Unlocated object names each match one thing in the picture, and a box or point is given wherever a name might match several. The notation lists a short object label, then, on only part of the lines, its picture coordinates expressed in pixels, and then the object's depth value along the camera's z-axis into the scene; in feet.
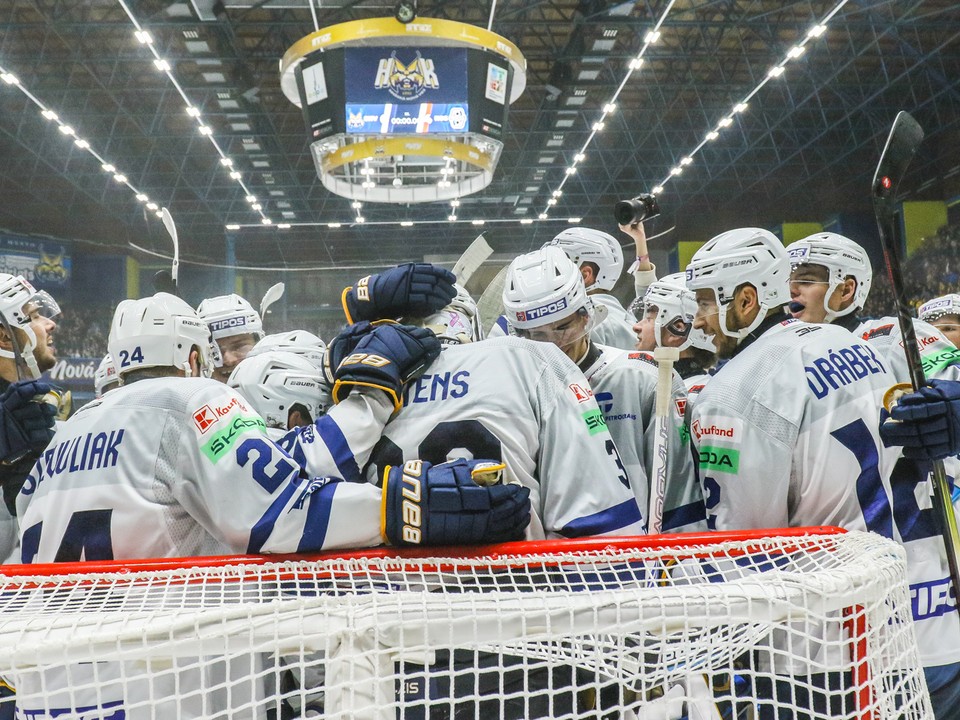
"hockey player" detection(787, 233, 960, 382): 8.42
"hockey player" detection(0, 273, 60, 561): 5.85
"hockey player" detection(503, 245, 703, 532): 6.25
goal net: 2.72
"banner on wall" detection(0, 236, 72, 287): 38.42
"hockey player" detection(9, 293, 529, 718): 3.77
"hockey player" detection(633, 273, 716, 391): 9.20
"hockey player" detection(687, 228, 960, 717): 5.44
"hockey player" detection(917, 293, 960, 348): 13.48
